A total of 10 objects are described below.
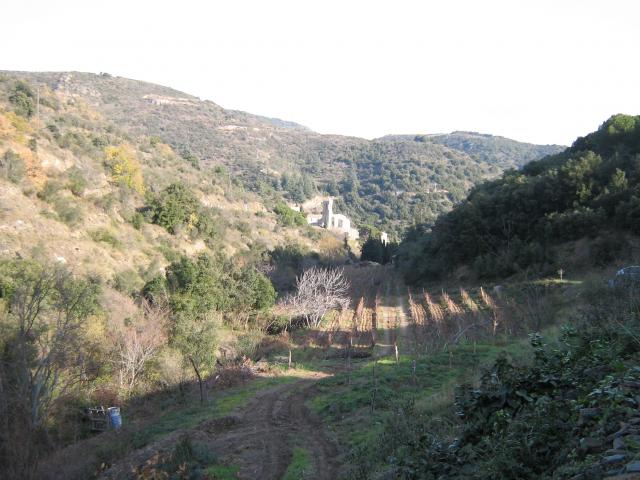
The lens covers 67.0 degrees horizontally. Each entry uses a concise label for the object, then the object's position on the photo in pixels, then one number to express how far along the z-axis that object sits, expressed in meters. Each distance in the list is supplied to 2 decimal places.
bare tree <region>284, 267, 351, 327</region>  30.80
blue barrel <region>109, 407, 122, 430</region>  15.38
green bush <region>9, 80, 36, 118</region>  38.56
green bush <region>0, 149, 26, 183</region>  28.62
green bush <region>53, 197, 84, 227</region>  29.88
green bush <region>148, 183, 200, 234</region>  39.12
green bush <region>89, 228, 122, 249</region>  31.12
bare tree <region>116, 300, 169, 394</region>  19.23
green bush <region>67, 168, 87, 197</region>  33.28
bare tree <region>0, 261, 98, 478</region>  10.91
